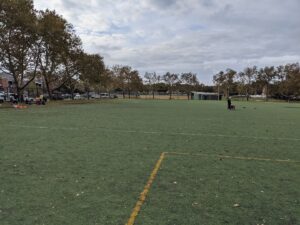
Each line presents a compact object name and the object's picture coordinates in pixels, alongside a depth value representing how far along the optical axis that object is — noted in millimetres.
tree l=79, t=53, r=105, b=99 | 38901
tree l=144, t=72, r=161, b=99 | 75097
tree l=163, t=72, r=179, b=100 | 74201
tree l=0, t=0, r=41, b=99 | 24517
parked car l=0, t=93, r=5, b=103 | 31660
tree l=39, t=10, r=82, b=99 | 29197
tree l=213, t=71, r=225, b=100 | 73127
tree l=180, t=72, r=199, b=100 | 75679
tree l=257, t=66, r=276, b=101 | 61958
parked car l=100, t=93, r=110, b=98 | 74560
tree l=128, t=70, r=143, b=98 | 67350
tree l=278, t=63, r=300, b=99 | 55402
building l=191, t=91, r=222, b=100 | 67883
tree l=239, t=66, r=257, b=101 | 64332
